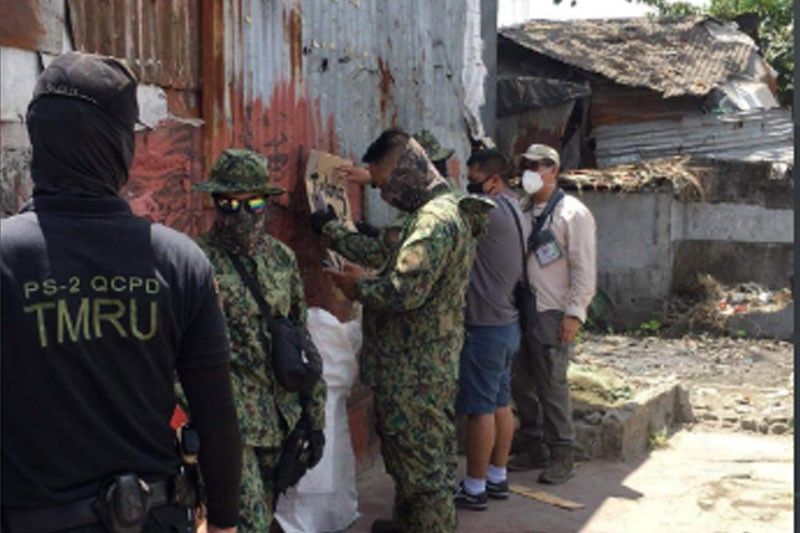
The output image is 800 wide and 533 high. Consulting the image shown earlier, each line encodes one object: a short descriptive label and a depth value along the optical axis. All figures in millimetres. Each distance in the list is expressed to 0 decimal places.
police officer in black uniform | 2330
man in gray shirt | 6082
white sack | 5383
